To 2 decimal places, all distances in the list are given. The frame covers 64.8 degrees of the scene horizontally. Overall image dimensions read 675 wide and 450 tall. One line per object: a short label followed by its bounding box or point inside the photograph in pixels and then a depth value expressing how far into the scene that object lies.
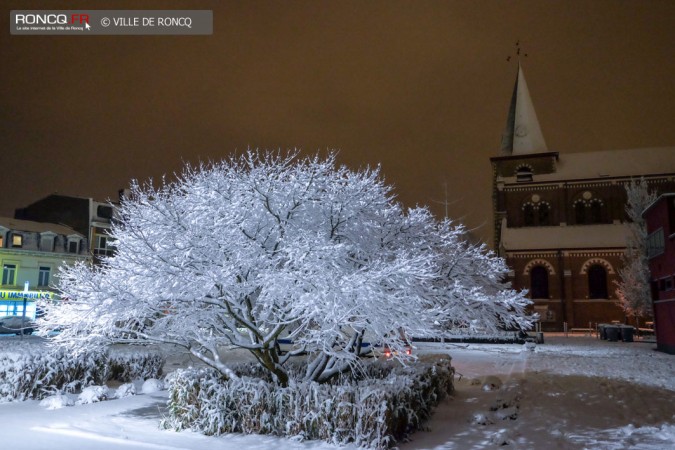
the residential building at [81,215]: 47.53
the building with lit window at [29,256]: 39.44
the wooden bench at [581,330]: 41.76
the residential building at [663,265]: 24.52
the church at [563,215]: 43.19
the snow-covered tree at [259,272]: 8.76
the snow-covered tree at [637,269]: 33.69
